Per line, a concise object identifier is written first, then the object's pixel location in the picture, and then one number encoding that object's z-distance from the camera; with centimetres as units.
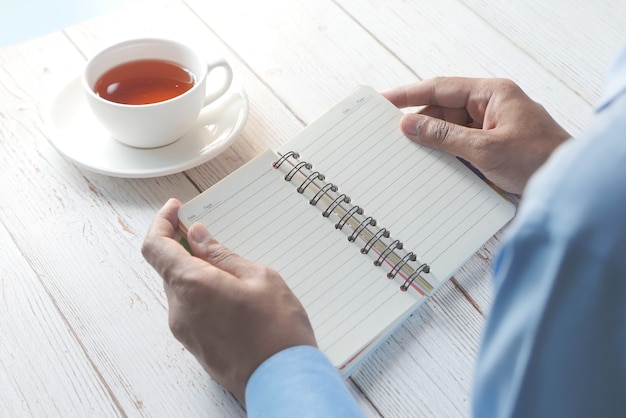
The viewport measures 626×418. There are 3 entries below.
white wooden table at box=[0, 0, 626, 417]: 84
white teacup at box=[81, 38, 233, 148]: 100
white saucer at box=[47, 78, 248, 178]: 104
